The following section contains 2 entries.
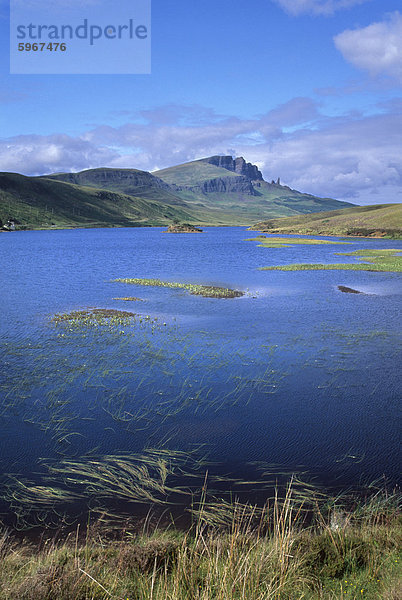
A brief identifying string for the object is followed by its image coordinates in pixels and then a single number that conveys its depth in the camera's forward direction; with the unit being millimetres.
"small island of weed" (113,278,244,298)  50031
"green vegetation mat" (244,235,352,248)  134650
